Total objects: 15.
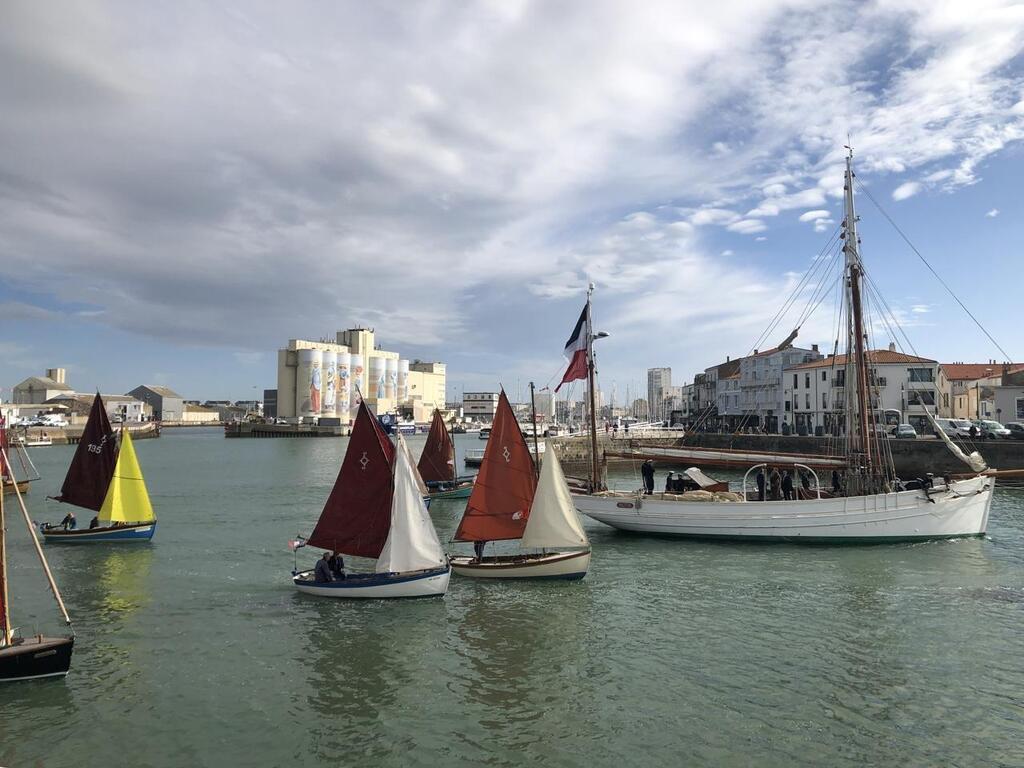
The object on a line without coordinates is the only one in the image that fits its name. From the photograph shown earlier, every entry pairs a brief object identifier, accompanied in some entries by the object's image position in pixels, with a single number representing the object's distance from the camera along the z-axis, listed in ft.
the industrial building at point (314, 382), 613.11
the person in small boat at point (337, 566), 70.38
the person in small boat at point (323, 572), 69.56
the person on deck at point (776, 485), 104.99
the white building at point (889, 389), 247.29
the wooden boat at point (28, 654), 46.01
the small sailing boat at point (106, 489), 101.91
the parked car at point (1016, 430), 188.03
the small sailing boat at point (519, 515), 76.07
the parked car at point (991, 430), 191.83
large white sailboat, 98.43
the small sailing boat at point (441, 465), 160.76
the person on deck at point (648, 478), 111.75
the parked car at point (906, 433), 204.13
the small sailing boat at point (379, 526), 68.13
